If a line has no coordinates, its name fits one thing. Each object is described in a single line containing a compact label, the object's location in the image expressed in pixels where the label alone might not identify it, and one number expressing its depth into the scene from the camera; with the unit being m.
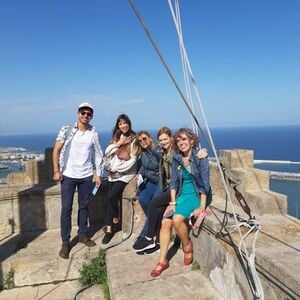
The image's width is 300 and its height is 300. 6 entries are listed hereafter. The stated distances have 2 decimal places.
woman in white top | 4.26
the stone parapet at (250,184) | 4.23
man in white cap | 3.92
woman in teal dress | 3.35
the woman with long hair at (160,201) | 3.79
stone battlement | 2.21
